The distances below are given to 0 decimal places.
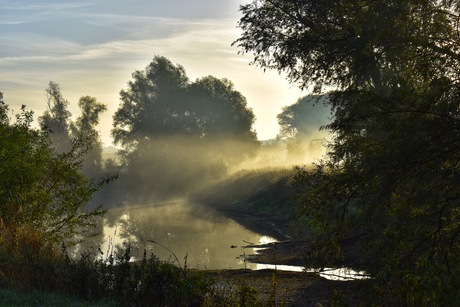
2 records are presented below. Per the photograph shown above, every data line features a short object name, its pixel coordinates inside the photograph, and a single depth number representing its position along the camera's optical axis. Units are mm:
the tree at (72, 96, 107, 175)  75688
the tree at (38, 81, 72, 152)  74438
